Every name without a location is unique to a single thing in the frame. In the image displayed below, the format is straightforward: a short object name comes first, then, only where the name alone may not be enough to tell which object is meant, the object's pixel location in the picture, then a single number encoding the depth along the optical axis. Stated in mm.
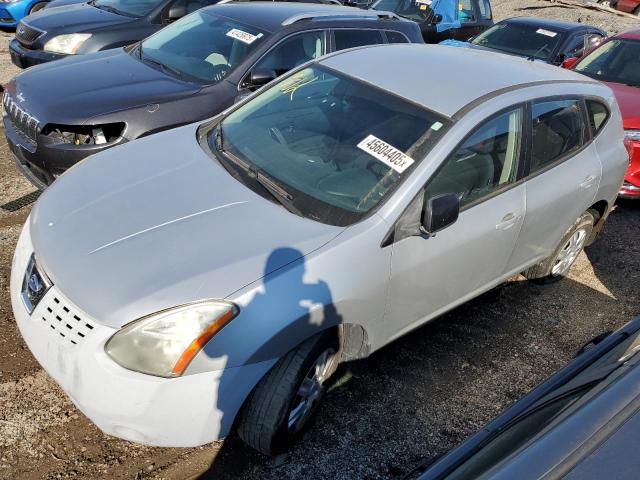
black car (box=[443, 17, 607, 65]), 8805
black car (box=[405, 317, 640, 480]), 1543
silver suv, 2537
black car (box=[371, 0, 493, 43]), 10273
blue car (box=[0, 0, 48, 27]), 10508
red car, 5797
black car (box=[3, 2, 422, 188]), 4500
